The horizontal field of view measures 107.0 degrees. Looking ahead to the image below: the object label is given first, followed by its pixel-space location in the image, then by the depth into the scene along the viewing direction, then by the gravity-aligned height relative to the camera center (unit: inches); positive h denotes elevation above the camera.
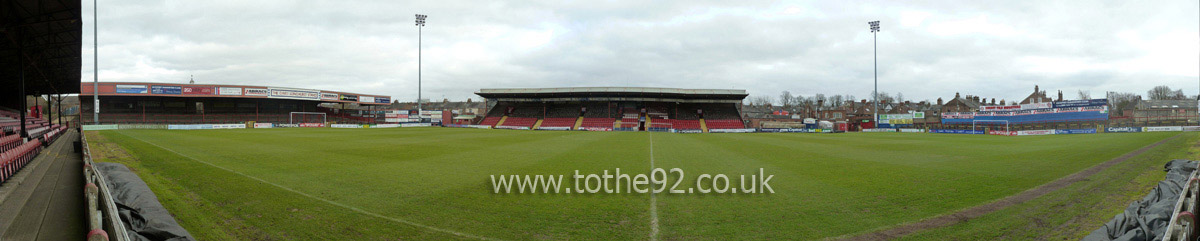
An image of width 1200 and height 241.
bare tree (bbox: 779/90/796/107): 5405.0 +238.5
